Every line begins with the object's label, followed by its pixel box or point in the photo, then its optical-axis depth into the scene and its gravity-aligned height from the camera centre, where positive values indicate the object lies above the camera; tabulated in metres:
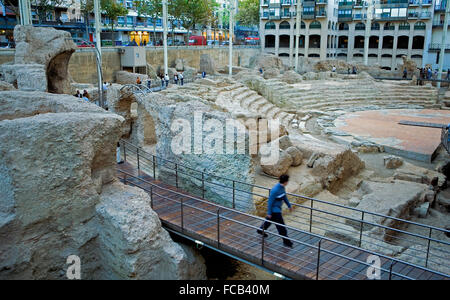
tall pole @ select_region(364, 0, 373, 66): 39.12 +2.49
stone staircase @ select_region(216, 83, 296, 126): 19.65 -2.64
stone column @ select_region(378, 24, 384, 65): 53.84 +1.62
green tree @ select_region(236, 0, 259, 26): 65.25 +6.53
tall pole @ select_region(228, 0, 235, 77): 29.79 +1.63
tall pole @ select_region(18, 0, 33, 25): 19.51 +1.88
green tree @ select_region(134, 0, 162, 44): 42.90 +4.82
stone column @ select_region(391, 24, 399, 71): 52.92 +0.31
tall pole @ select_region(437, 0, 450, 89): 32.64 -0.10
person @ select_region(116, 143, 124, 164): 11.95 -3.13
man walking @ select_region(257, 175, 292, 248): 6.85 -2.59
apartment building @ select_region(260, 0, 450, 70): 50.69 +3.15
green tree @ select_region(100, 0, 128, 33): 39.78 +4.20
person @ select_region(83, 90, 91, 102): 17.20 -1.81
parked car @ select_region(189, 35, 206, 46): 50.84 +1.51
